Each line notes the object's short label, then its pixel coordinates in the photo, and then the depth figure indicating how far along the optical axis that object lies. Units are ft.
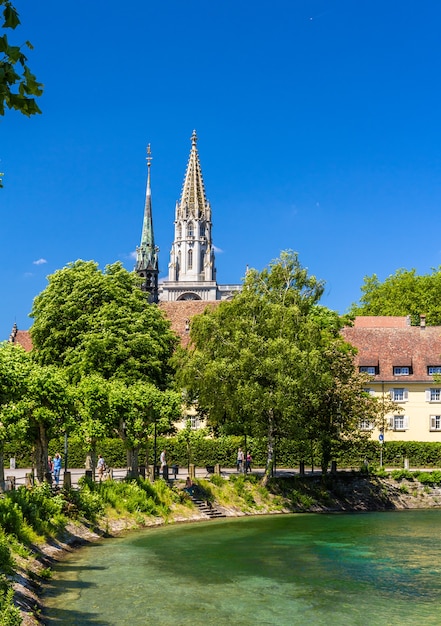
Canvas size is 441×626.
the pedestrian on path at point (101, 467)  167.06
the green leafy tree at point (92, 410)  150.00
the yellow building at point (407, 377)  241.76
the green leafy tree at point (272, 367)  173.06
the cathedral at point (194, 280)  637.71
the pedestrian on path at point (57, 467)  154.71
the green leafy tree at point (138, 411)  159.12
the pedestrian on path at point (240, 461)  196.34
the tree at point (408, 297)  342.23
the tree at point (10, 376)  104.99
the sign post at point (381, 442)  215.55
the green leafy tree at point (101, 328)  183.73
